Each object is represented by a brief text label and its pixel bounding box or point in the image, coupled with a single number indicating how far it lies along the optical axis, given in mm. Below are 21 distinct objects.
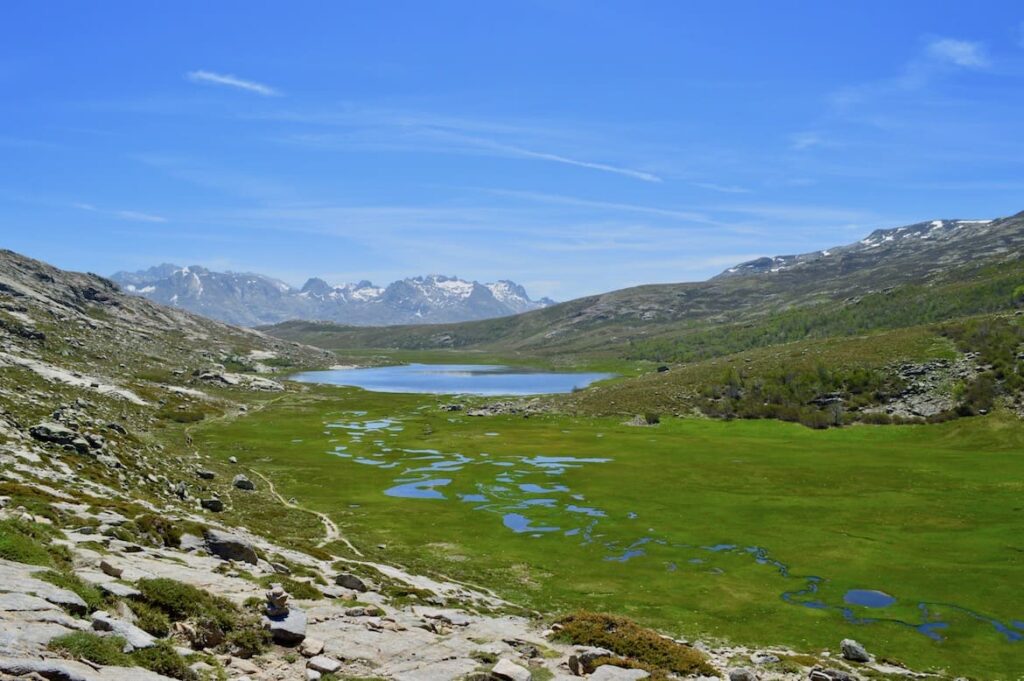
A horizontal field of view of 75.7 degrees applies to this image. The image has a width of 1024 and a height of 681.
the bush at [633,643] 30234
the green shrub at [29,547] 25672
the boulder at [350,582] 38938
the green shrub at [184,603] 25484
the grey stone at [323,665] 24000
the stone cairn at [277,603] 27578
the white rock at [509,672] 25062
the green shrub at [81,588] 23141
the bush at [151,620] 23719
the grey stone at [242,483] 80875
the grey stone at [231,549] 38844
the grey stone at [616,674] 26812
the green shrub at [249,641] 24625
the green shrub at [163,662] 20203
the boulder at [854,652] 38375
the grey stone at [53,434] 62531
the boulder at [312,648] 25453
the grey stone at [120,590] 24656
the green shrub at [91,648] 18750
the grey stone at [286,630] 26344
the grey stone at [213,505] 65875
